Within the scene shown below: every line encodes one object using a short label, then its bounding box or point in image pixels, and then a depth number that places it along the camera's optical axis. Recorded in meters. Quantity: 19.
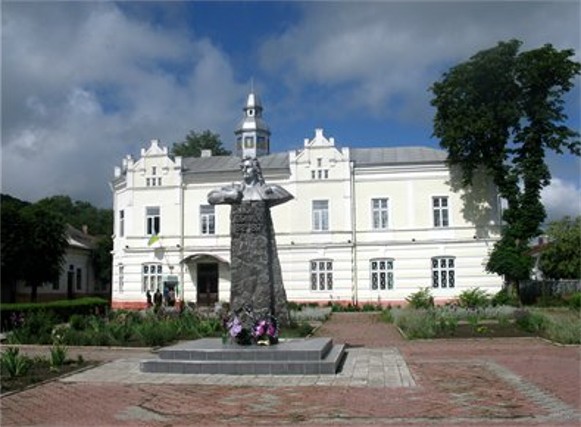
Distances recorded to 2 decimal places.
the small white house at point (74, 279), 51.78
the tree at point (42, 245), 45.19
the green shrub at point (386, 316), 28.79
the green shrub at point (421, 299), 35.58
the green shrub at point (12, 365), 12.58
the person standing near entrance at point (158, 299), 36.03
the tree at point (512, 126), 36.38
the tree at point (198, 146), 62.66
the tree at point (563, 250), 44.75
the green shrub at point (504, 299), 35.47
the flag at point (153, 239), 42.38
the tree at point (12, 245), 43.84
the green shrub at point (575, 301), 32.22
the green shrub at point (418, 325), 20.89
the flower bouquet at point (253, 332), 14.19
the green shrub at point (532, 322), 21.50
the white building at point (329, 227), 39.66
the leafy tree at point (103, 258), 59.69
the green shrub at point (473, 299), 32.59
